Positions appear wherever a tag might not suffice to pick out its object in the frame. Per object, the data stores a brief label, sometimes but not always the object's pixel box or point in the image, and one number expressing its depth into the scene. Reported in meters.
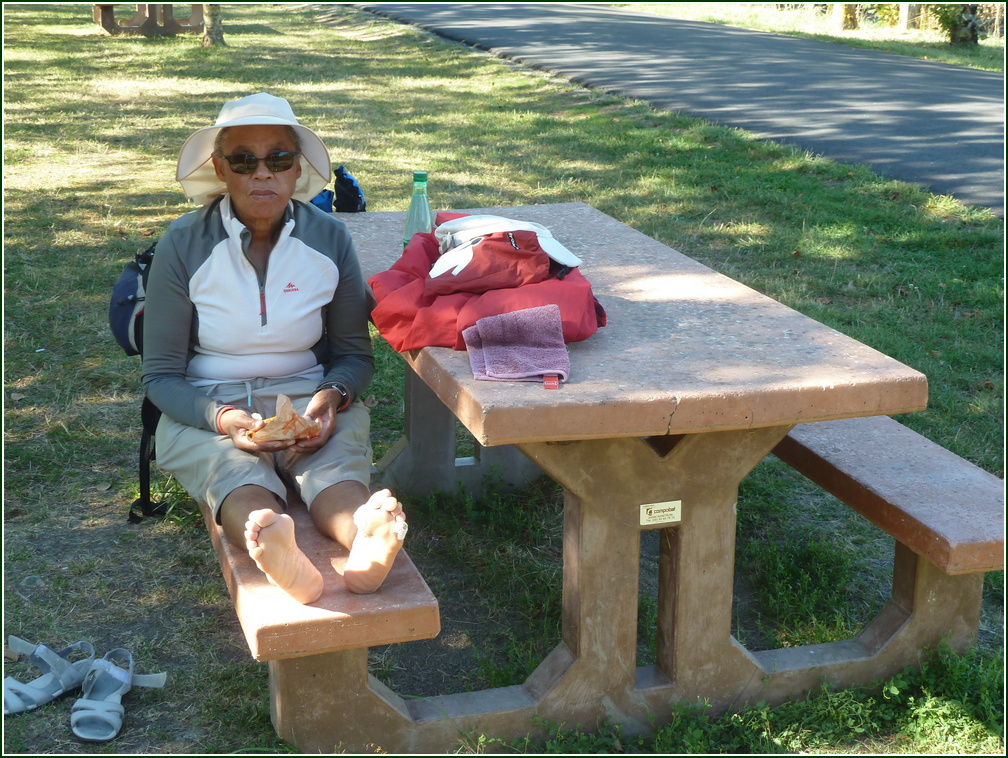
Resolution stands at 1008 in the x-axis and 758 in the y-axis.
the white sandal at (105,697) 2.58
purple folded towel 2.40
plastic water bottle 3.49
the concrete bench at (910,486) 2.57
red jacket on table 2.58
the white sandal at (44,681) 2.66
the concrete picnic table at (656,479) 2.30
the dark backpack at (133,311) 3.29
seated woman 2.83
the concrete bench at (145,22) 17.86
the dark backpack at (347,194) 4.29
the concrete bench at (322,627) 2.26
